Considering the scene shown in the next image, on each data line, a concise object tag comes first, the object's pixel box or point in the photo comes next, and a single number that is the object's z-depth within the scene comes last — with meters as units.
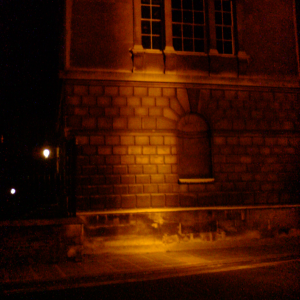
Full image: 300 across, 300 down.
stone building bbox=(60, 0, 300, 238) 10.45
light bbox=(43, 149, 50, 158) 19.81
